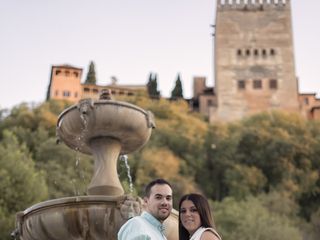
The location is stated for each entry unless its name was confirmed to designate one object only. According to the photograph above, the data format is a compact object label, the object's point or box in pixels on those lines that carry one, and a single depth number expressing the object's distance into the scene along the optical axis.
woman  3.64
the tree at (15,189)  22.57
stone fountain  7.11
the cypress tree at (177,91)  61.53
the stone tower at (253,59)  57.06
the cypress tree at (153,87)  61.19
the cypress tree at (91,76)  60.75
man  3.57
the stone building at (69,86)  58.25
